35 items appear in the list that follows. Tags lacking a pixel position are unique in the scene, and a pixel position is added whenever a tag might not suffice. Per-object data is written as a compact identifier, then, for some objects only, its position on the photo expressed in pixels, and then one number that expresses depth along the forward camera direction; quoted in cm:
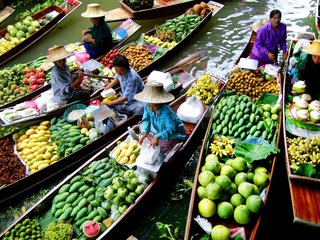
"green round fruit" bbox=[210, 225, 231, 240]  383
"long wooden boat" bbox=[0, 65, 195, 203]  502
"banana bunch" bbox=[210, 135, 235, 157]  486
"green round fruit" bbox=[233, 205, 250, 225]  398
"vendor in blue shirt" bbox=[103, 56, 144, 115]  553
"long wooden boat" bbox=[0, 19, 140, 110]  648
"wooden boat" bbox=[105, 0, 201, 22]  888
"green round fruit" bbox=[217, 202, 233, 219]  405
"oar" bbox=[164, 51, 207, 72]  795
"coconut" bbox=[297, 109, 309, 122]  491
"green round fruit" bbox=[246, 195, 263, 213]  397
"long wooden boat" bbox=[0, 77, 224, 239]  431
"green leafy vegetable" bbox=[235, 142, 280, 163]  455
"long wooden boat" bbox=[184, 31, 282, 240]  396
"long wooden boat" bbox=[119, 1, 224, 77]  726
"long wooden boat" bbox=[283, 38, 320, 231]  375
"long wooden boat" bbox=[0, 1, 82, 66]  833
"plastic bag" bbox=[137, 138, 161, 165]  457
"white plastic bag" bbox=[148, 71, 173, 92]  627
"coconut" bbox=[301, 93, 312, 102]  526
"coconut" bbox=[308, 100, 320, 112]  498
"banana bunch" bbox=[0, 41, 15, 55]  836
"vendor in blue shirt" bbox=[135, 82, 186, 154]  461
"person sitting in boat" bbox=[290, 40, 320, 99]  515
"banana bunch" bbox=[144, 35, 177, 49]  789
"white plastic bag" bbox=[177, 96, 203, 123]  565
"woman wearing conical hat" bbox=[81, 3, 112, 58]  731
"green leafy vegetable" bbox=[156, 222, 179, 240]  453
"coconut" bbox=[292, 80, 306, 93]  545
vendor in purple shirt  632
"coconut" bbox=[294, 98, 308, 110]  504
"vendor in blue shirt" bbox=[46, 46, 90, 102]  588
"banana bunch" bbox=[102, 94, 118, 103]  604
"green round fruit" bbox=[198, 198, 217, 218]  408
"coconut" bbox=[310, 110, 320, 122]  485
